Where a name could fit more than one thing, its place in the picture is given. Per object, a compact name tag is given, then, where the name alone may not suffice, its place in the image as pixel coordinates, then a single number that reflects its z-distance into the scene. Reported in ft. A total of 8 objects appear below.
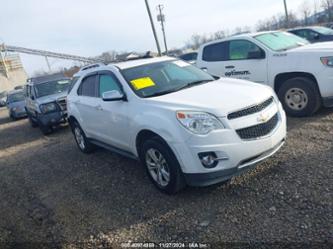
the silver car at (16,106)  57.52
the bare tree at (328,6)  152.05
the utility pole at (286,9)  120.28
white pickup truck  21.30
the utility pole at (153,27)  79.86
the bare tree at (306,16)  196.49
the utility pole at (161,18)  135.49
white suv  12.62
